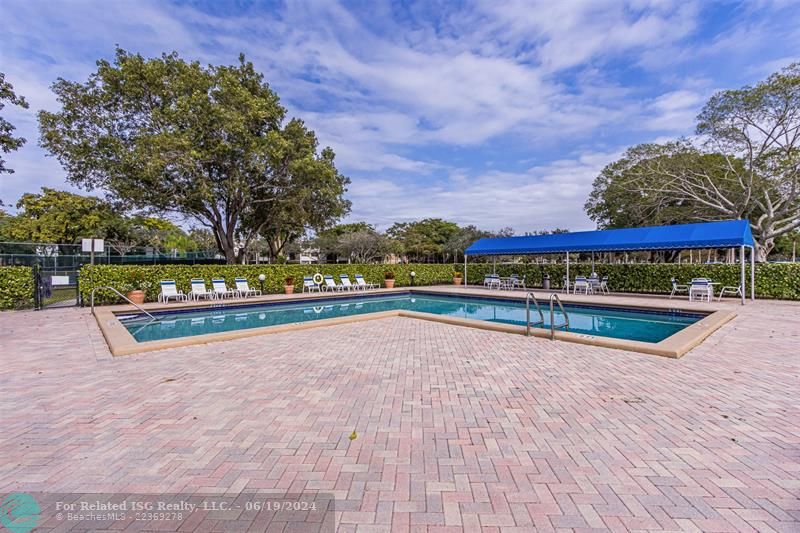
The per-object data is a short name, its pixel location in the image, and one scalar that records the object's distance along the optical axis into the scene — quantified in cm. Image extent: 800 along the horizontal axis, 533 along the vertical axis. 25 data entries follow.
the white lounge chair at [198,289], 1359
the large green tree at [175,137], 1430
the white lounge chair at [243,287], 1488
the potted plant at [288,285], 1666
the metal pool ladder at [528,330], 668
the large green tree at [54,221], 2348
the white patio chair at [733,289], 1355
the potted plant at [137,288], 1237
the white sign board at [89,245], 1138
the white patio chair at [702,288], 1282
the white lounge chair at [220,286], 1406
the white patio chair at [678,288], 1442
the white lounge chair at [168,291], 1294
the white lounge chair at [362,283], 1882
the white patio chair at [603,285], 1650
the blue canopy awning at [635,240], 1263
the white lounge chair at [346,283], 1825
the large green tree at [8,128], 1208
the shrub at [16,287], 1099
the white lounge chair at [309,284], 1711
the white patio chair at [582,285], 1628
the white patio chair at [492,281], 1903
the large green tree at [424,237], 4438
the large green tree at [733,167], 1797
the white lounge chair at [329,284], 1773
